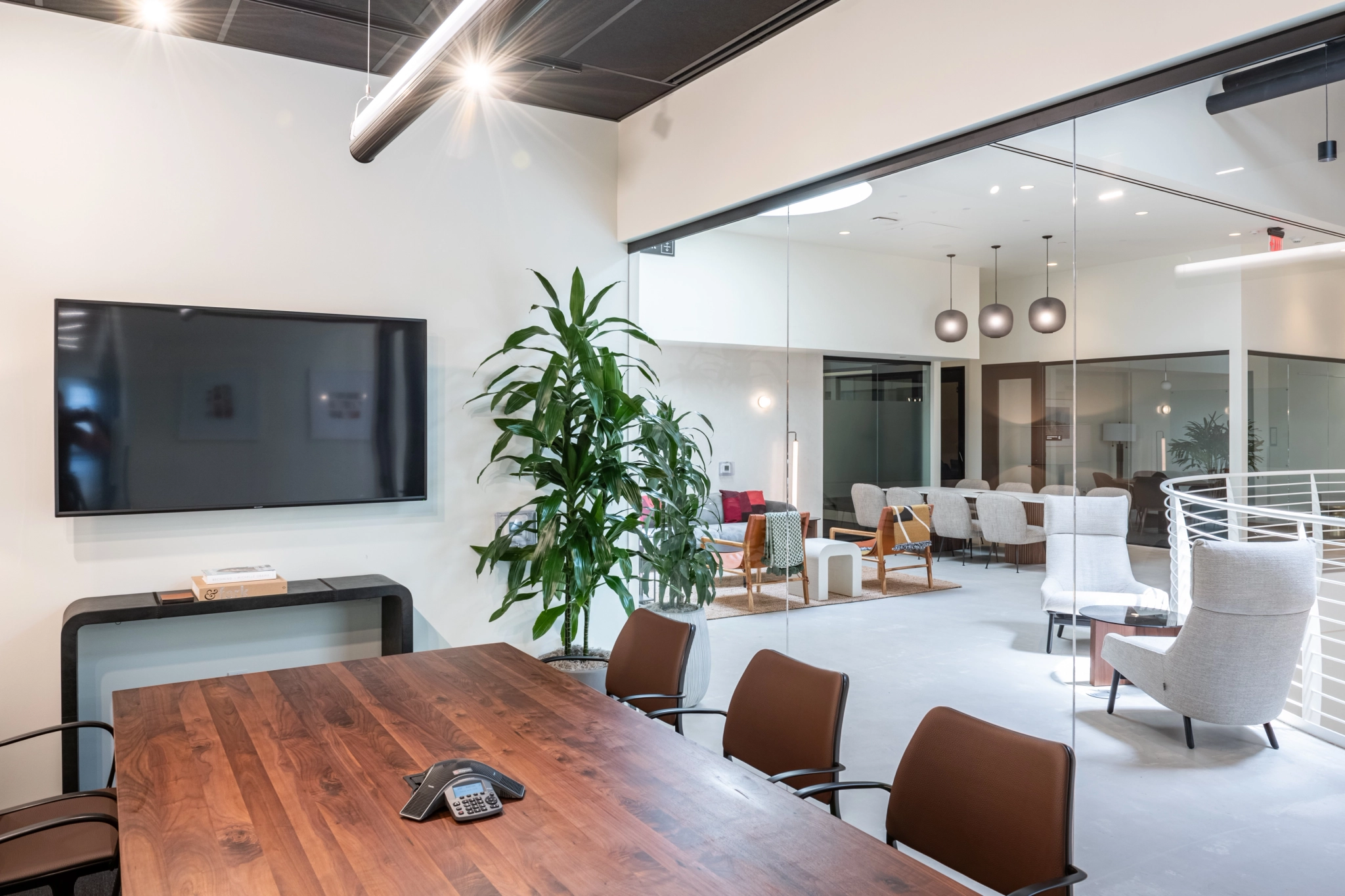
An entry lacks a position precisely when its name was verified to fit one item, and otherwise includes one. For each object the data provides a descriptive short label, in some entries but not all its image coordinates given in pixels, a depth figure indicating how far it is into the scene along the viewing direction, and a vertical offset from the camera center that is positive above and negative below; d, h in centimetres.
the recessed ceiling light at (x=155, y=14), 363 +185
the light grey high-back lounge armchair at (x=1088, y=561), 278 -37
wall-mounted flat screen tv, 366 +20
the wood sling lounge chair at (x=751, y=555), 436 -53
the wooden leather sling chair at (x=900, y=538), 354 -37
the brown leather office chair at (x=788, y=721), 235 -77
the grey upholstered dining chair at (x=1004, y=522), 306 -26
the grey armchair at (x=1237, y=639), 243 -55
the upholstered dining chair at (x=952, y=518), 333 -26
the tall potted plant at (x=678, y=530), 445 -41
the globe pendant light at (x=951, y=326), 336 +48
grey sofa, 451 -39
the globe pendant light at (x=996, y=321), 315 +46
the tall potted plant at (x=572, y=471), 426 -10
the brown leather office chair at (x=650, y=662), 300 -76
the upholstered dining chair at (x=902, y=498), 360 -20
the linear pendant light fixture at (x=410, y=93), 196 +95
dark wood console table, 338 -64
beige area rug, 358 -69
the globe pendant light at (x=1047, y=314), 296 +45
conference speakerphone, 185 -73
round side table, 269 -55
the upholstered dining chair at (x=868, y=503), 380 -23
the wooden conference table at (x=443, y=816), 160 -77
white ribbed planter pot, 453 -109
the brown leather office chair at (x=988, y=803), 178 -78
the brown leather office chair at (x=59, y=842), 220 -106
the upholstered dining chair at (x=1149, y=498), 268 -15
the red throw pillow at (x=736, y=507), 446 -29
